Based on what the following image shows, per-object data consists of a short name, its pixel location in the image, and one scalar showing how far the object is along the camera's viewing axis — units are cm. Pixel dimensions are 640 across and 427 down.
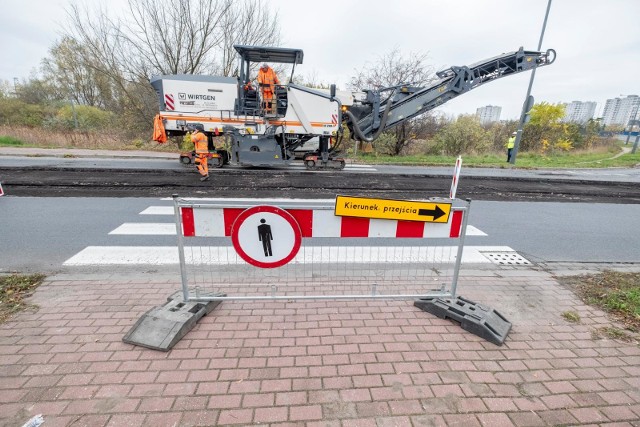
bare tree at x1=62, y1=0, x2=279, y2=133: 1733
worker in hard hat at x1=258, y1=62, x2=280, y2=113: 1105
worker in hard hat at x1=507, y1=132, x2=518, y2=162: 1657
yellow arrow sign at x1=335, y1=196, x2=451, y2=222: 278
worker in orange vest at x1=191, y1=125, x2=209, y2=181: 909
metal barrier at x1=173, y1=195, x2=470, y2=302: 276
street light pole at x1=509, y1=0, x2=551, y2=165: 1502
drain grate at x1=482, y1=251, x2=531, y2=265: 462
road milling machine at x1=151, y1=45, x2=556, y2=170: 1134
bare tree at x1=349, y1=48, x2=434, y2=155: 1825
